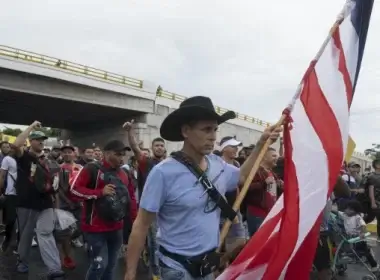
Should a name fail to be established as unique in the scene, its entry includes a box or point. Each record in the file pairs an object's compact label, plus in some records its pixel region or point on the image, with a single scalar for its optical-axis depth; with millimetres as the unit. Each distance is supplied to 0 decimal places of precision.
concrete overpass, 21109
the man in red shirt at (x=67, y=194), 7264
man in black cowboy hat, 2697
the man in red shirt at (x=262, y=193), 5992
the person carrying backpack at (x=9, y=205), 8102
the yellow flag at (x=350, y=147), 4355
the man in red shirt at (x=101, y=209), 4891
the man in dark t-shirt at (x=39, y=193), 5719
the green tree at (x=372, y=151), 67375
